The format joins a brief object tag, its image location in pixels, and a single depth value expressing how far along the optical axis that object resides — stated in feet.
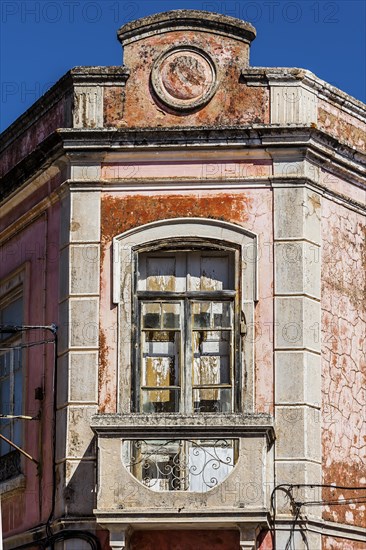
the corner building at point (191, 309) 51.90
